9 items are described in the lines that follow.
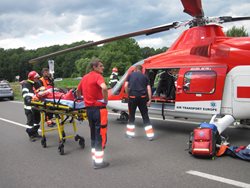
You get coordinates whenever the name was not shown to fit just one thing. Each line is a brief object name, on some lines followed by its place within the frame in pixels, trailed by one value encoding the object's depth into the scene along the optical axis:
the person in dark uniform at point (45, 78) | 9.72
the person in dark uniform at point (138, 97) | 7.69
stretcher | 6.54
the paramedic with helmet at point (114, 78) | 15.52
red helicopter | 6.80
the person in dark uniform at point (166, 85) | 9.12
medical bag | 5.77
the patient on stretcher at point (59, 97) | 6.53
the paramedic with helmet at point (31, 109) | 8.23
